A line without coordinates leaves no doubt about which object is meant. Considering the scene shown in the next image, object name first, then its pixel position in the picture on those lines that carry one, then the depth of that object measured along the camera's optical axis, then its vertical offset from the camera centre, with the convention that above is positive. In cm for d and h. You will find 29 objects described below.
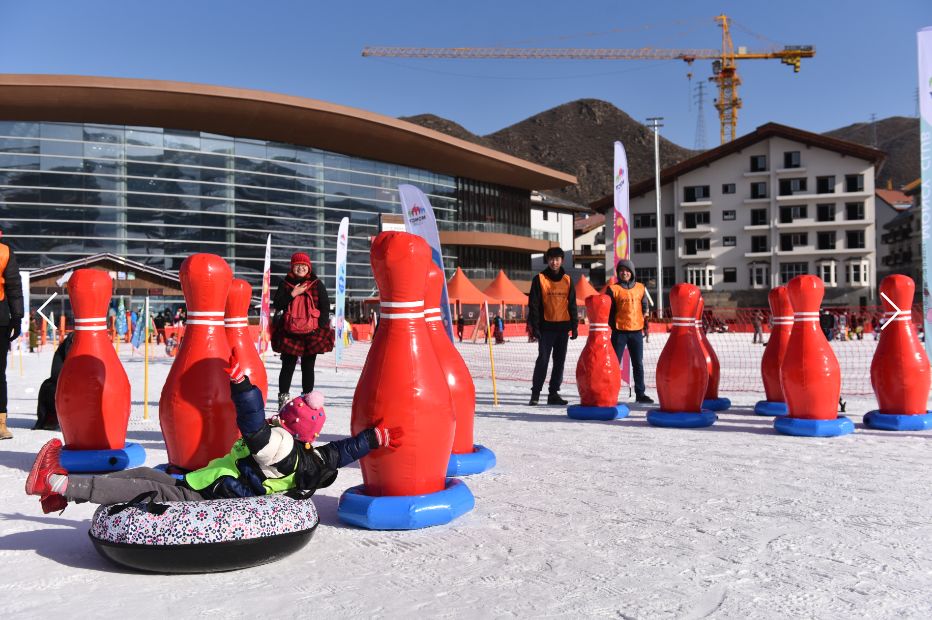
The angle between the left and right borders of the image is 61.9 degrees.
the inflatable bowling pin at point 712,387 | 871 -75
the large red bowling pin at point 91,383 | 545 -42
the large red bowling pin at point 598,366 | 827 -48
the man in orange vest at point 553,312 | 935 +11
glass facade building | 4044 +710
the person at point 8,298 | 669 +22
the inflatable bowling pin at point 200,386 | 464 -38
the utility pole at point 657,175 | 4481 +955
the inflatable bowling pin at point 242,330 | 550 -5
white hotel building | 5934 +812
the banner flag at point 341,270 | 1535 +106
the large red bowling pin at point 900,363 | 707 -40
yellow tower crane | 10031 +3612
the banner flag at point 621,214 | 1129 +158
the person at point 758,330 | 2840 -38
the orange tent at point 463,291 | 3366 +135
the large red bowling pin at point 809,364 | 661 -37
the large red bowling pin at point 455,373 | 534 -35
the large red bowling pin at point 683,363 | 748 -41
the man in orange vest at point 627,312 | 934 +11
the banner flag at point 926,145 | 786 +181
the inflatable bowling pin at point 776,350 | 812 -31
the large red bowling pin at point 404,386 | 402 -34
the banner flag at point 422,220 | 693 +96
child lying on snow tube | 346 -69
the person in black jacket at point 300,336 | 709 -8
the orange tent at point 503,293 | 3600 +136
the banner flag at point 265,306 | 1584 +36
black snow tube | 316 -87
